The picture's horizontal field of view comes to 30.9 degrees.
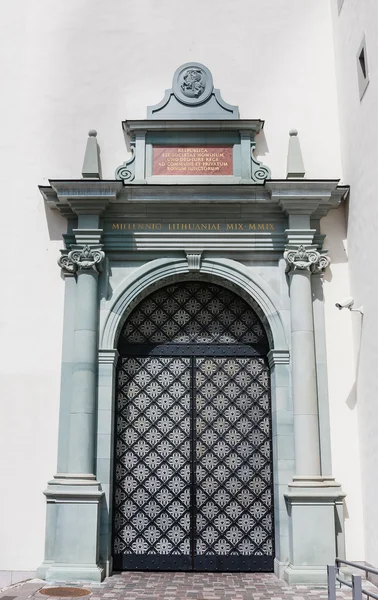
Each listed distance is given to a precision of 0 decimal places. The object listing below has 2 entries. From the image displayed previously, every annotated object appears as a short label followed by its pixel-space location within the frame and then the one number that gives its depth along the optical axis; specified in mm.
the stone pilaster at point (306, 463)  8695
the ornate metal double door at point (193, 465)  9500
